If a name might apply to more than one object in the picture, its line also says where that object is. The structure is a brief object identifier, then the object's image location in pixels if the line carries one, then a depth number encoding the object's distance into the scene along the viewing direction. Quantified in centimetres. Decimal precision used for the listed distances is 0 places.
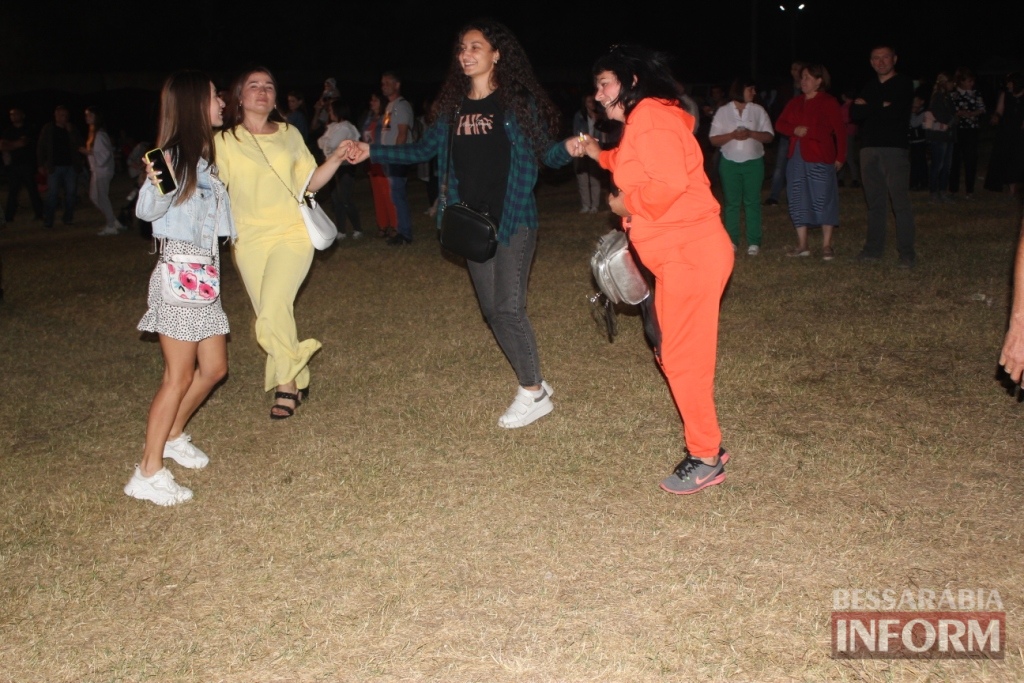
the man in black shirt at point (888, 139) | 922
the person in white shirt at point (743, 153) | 1019
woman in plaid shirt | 513
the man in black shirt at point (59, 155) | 1608
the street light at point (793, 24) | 4683
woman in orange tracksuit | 412
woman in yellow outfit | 555
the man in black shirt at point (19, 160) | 1616
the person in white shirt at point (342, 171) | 1227
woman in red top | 990
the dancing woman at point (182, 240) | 458
